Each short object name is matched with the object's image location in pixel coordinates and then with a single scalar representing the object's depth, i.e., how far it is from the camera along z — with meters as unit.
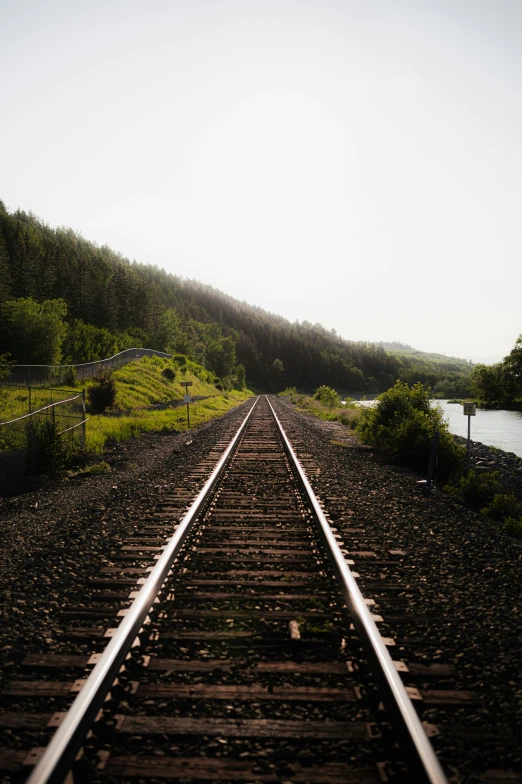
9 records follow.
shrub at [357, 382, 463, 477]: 12.61
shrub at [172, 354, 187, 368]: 63.11
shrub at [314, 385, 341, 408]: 44.46
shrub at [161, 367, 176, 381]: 45.96
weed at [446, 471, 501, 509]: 9.19
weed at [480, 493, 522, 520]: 8.02
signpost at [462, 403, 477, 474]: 11.36
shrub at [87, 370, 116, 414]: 24.16
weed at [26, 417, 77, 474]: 10.92
